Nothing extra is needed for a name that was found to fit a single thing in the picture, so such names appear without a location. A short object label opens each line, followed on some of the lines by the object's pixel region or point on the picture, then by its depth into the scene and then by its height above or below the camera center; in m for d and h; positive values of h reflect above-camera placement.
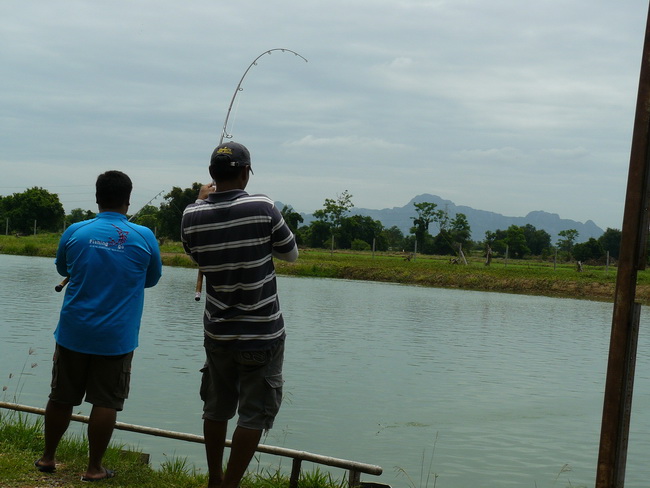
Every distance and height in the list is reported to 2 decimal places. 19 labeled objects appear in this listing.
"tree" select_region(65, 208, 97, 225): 76.00 +1.06
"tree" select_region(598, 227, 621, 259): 73.12 +3.41
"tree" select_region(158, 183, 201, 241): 55.62 +1.14
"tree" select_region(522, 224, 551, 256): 100.00 +3.81
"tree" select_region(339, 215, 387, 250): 74.25 +2.02
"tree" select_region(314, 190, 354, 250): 75.44 +3.28
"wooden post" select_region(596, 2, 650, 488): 3.44 -0.11
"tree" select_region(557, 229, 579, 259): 89.04 +3.83
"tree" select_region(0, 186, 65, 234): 69.56 +0.59
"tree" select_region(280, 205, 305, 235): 54.67 +1.95
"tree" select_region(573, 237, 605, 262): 68.38 +2.15
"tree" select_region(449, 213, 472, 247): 77.19 +3.15
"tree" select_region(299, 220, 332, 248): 74.19 +1.18
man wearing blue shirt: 4.10 -0.48
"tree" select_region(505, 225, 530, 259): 77.46 +2.51
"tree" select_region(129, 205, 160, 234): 58.58 +0.72
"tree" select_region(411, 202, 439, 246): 76.25 +3.75
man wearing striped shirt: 3.71 -0.24
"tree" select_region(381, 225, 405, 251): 81.07 +2.04
